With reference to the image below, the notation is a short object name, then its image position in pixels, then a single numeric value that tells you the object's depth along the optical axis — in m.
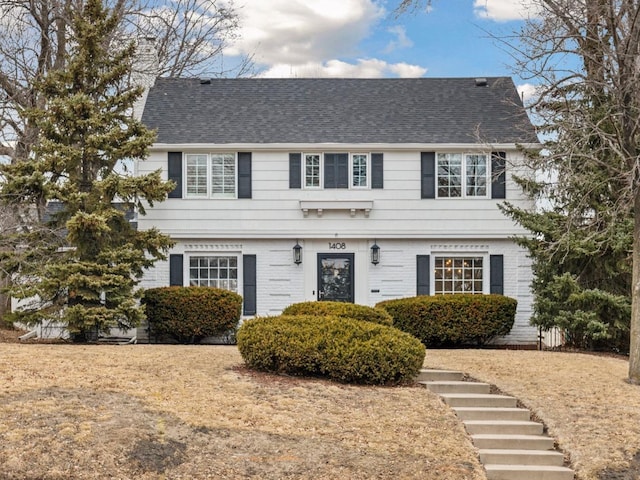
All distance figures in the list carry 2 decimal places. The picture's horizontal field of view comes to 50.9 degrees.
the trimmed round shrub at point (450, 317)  16.36
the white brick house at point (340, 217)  17.80
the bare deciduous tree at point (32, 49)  18.42
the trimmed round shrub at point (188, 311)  16.22
